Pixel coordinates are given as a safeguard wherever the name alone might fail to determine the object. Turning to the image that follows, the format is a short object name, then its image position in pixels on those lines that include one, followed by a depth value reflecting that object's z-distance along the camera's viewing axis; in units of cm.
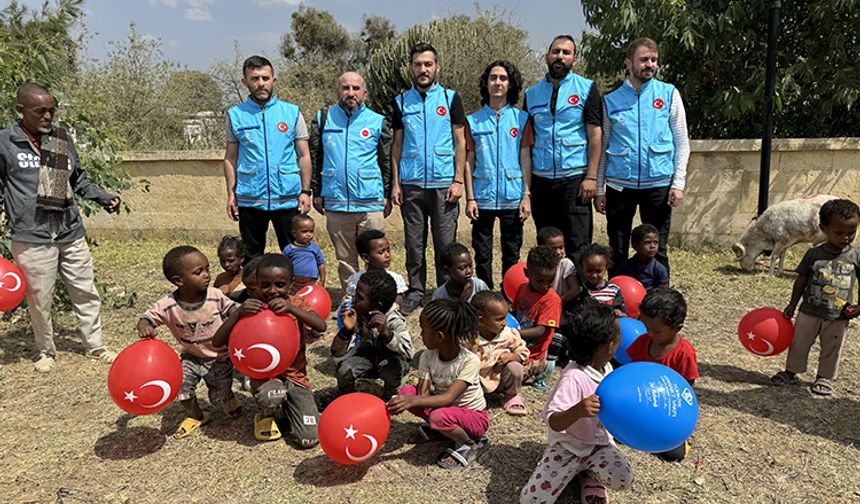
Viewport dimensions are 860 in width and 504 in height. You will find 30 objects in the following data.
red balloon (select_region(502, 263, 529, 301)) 492
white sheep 718
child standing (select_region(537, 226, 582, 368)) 461
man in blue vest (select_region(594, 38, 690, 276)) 518
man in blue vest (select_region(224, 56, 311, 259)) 532
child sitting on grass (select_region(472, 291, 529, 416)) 369
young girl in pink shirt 273
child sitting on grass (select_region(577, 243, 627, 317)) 450
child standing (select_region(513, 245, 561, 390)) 420
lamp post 756
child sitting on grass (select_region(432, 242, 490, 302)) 429
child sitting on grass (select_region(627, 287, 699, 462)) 324
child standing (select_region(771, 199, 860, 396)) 387
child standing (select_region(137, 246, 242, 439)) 353
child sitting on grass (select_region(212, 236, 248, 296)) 480
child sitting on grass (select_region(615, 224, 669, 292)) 486
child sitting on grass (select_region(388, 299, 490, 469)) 313
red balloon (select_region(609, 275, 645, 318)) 459
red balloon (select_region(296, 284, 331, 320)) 477
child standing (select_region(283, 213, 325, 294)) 529
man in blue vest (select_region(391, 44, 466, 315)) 553
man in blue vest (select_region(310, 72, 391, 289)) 552
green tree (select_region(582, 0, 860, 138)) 877
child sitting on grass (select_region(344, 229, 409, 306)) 462
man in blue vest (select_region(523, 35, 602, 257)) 535
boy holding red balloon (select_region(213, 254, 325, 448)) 338
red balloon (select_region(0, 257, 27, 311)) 413
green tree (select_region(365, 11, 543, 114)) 1833
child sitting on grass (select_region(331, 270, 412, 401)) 363
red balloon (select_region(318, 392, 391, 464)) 297
